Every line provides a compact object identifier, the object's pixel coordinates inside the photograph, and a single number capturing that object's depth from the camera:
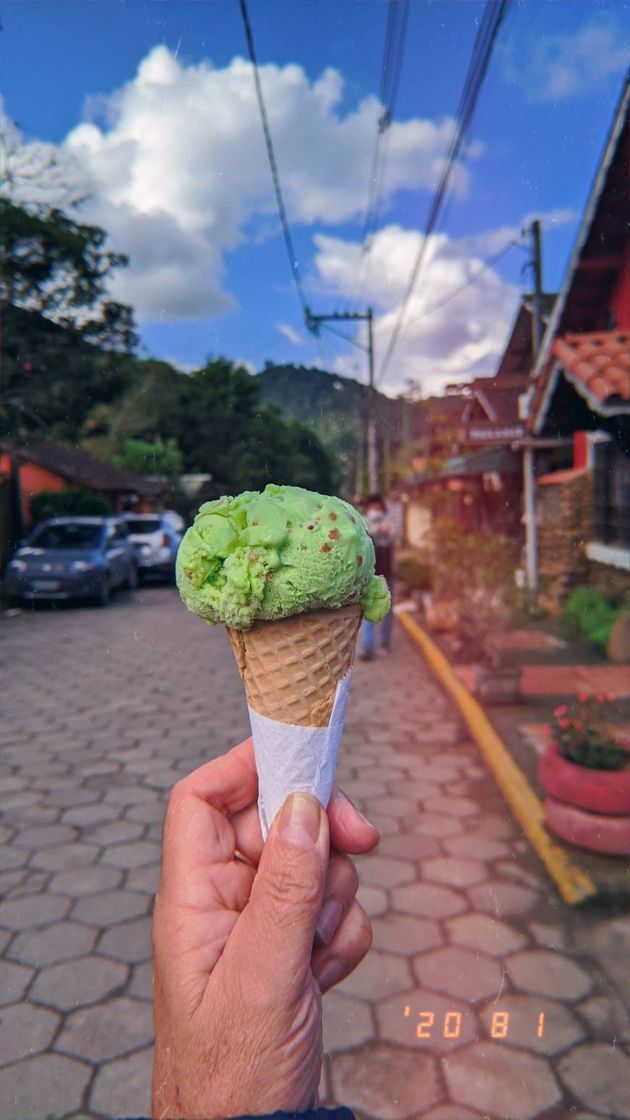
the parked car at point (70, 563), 12.67
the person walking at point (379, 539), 8.26
